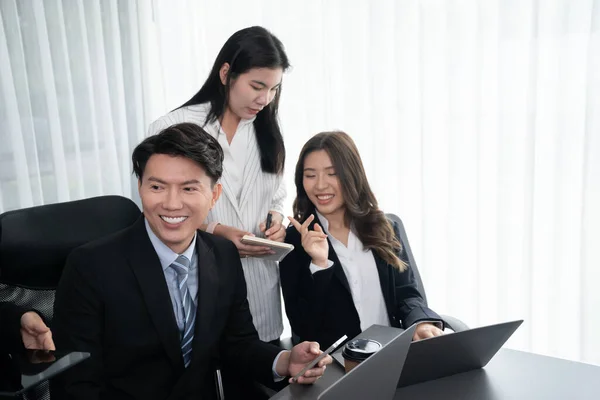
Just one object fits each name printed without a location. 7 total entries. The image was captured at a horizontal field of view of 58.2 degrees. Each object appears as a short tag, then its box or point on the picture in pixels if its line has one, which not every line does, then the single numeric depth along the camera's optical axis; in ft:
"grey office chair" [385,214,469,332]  6.01
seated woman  5.56
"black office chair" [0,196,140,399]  4.47
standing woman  5.64
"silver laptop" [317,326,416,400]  2.63
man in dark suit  4.04
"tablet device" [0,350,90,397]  2.86
